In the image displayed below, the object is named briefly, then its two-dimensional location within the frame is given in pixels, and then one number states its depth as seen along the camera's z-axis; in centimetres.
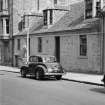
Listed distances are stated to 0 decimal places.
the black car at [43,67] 1905
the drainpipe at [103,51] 2227
